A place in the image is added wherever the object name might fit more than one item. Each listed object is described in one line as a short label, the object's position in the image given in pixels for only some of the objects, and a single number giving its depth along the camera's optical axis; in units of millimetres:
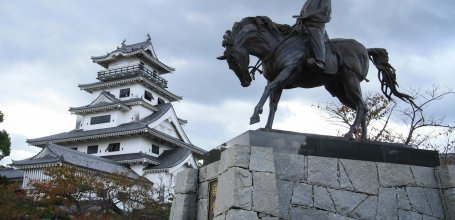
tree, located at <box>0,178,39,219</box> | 17406
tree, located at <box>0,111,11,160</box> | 27503
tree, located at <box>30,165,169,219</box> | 18281
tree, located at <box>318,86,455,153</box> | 17672
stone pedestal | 4974
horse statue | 6121
